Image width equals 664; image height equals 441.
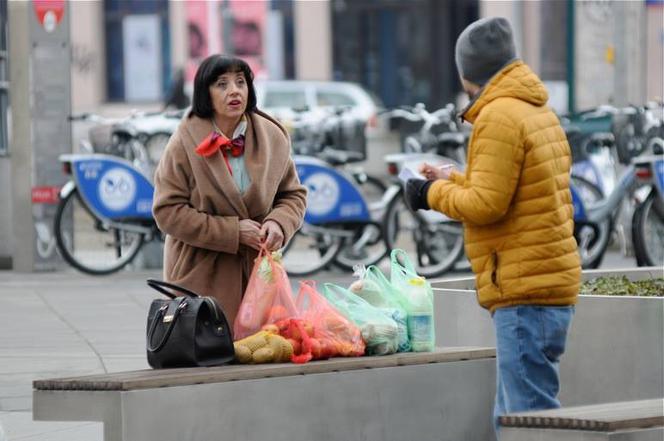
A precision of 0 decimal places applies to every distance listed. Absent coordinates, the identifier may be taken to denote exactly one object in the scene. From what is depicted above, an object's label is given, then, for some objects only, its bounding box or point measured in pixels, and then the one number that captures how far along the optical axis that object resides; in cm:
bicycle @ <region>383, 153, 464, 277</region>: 2590
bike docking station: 2632
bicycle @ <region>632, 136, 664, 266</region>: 2453
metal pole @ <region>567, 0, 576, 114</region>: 4835
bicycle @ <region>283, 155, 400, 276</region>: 2584
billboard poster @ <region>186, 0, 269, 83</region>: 6699
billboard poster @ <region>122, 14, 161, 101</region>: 6991
